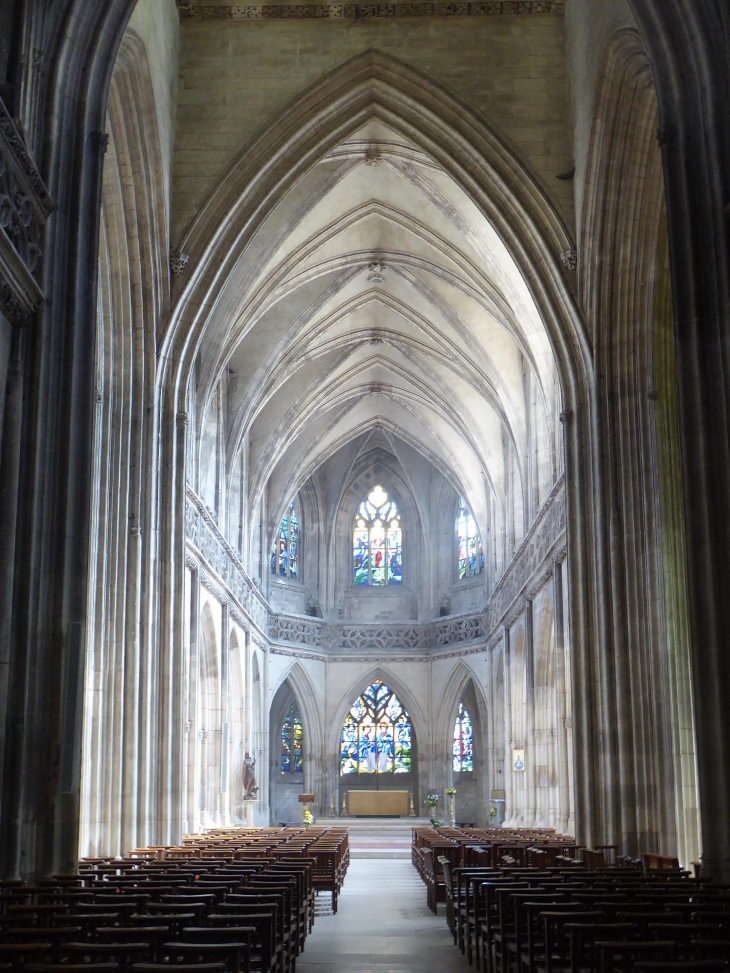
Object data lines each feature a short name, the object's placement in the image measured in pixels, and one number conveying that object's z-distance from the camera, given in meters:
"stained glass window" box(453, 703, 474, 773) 38.03
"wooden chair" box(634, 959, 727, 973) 5.03
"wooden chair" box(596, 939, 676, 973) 5.42
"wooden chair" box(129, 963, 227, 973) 4.98
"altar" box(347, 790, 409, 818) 34.81
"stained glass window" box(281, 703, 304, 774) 38.69
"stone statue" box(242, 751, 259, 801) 29.36
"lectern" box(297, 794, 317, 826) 29.92
